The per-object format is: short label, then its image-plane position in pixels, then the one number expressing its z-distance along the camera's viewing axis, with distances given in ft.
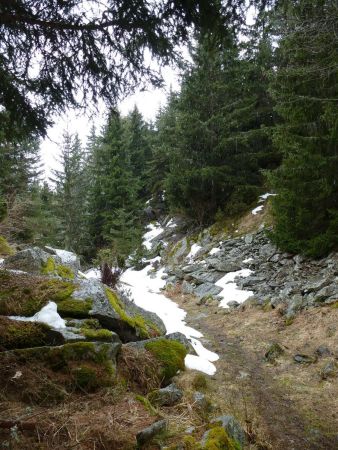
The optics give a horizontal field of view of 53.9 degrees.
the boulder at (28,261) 19.47
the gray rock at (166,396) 11.60
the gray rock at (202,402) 12.04
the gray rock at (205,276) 43.44
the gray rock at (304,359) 18.85
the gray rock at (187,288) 42.60
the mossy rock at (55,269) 19.76
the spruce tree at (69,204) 88.46
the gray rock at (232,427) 10.14
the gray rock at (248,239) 49.42
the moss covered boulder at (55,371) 9.45
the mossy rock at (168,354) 14.11
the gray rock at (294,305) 26.21
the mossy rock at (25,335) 11.16
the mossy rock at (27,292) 13.03
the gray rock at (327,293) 26.10
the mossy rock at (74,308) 14.17
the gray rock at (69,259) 28.78
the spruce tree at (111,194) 79.39
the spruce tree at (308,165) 30.86
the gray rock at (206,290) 38.75
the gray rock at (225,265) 43.62
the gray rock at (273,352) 19.77
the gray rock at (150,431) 8.25
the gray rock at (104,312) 15.07
